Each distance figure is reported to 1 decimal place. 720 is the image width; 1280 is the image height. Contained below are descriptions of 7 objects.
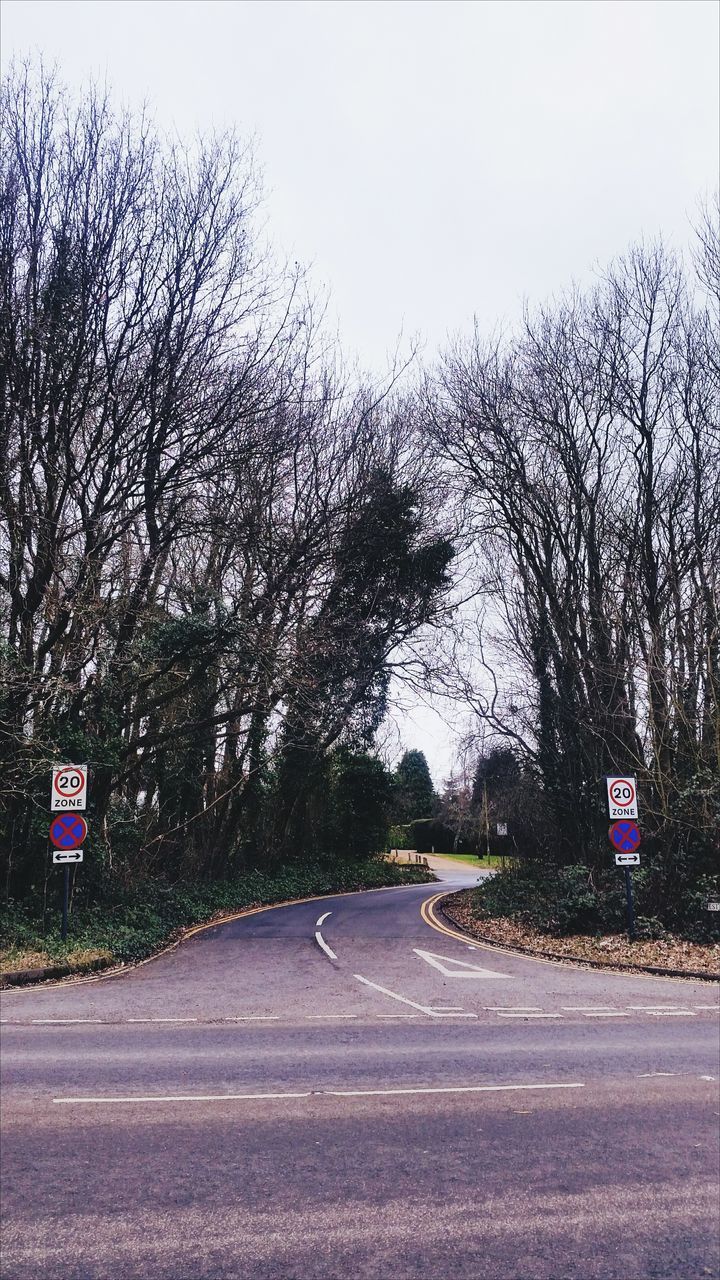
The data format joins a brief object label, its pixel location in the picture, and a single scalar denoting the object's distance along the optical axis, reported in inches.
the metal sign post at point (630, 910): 740.6
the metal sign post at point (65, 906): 634.2
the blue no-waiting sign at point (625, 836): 749.3
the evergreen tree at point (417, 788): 3048.7
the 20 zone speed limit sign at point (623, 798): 746.9
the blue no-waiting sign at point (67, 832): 648.4
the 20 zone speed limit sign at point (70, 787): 647.1
